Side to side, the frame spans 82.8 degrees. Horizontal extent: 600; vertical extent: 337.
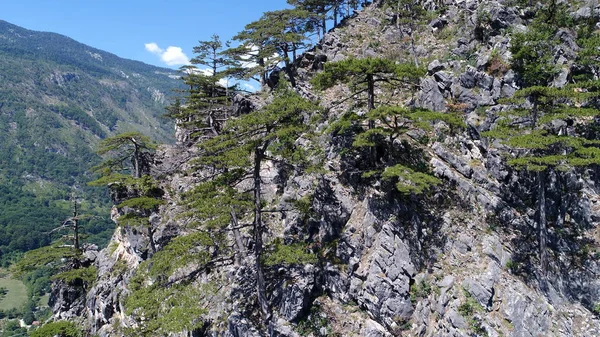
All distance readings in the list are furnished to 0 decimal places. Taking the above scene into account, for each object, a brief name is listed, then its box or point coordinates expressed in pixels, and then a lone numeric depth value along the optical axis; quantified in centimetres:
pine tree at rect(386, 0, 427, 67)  3573
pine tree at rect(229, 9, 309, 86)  3612
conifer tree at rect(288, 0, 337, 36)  4437
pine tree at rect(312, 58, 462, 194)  1759
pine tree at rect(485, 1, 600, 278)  1691
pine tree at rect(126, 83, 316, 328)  1678
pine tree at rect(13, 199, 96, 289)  2867
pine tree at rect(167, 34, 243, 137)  3112
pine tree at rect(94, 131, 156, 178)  2655
